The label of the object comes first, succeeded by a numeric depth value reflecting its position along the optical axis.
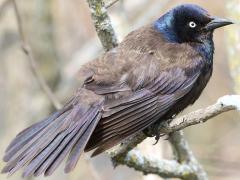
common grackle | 9.80
